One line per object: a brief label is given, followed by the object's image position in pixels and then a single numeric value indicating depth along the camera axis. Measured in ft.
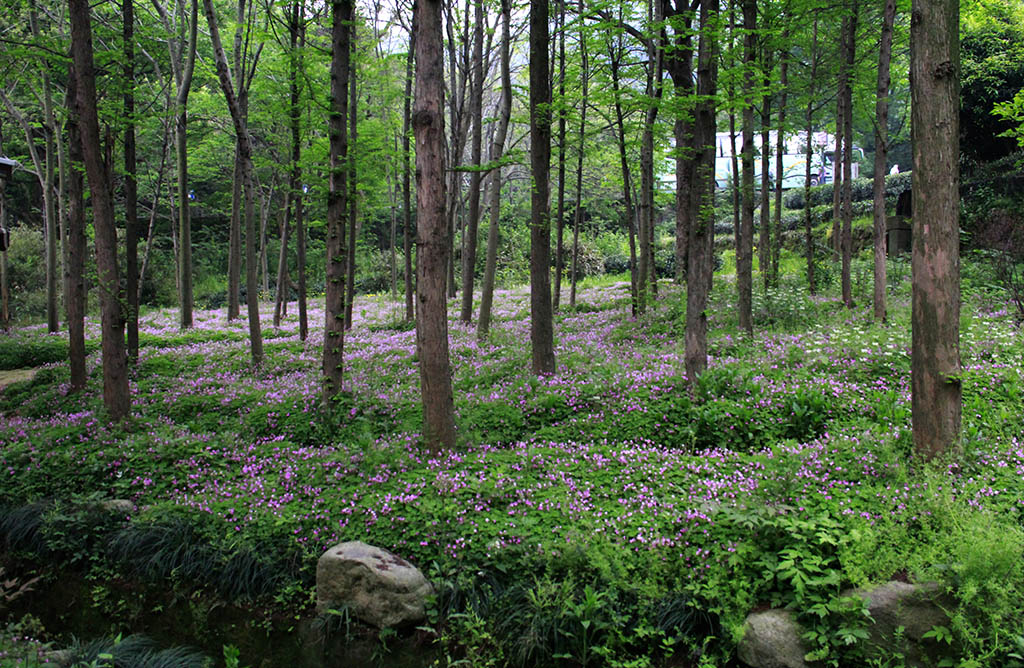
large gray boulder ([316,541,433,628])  16.39
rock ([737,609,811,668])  13.14
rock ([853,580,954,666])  12.70
